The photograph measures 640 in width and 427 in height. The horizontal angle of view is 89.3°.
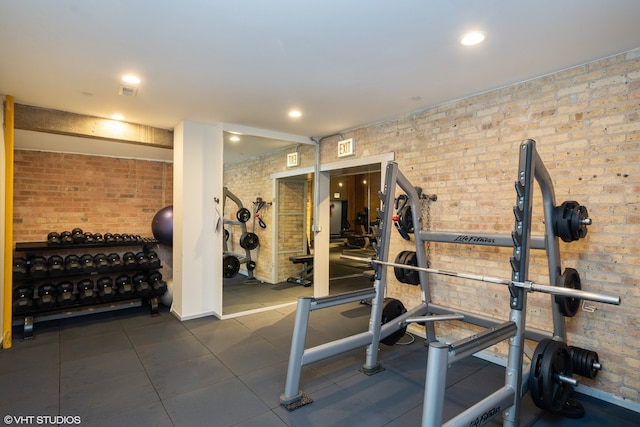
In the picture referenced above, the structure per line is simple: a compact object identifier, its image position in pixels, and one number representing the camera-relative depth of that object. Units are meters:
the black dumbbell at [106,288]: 4.09
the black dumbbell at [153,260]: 4.48
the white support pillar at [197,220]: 4.05
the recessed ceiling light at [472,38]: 2.06
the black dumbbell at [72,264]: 4.00
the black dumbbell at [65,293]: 3.79
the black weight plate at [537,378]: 1.95
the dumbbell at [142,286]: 4.23
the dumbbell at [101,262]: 4.16
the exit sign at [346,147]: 4.41
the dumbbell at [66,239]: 4.14
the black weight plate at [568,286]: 2.28
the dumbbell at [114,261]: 4.23
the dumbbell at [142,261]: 4.40
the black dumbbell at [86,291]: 3.92
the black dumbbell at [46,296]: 3.69
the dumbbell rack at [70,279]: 3.72
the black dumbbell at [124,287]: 4.17
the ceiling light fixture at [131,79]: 2.71
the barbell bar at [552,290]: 1.50
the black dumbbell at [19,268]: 3.66
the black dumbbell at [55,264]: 3.88
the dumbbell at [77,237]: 4.20
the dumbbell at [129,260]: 4.32
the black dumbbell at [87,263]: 4.08
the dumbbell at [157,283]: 4.33
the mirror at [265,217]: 5.51
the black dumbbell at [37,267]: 3.76
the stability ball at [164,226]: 4.73
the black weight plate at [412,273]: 3.24
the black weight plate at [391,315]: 3.08
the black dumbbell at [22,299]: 3.48
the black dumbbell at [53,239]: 4.09
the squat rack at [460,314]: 1.57
